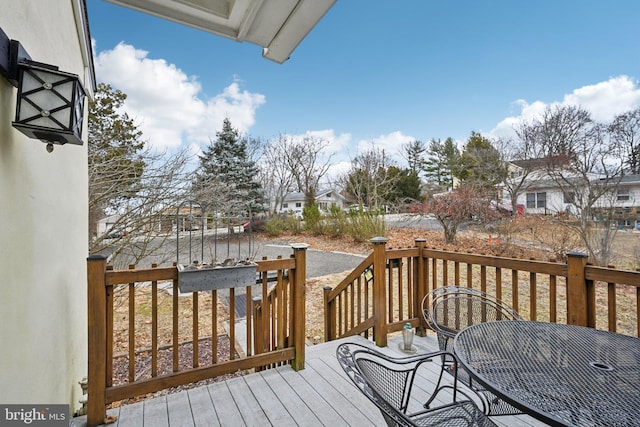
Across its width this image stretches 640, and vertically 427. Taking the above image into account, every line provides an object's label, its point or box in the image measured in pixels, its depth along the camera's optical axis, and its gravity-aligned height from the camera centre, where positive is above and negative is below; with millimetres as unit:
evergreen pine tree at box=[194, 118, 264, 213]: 14805 +2873
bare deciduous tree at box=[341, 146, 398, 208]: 15917 +2295
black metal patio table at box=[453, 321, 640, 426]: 1009 -699
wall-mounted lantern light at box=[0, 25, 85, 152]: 1098 +500
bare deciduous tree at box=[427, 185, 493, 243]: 8359 +131
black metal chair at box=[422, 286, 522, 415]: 2162 -806
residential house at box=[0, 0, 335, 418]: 1138 +125
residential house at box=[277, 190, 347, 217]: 26006 +1502
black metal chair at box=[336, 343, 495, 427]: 1102 -837
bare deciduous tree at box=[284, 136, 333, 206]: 18328 +3477
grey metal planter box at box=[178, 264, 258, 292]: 1962 -457
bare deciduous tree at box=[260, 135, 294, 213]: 18094 +2890
